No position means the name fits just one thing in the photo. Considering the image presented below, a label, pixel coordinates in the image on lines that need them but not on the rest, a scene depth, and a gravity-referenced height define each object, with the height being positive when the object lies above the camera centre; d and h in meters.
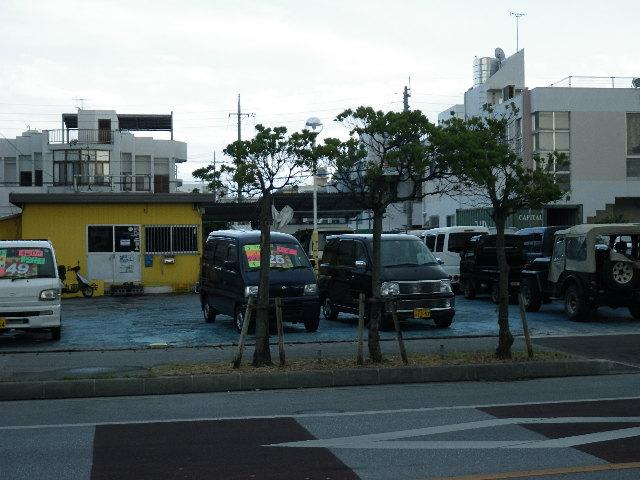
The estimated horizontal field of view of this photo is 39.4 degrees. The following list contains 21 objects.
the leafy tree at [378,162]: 12.64 +1.14
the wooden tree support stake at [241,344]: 12.65 -1.45
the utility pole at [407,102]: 45.87 +7.35
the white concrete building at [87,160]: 57.66 +5.64
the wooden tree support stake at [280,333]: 13.04 -1.33
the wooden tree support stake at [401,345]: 13.13 -1.53
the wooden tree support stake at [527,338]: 13.76 -1.51
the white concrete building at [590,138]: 41.62 +4.77
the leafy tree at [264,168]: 12.81 +1.09
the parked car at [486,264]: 24.08 -0.66
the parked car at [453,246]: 28.14 -0.16
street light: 32.31 +0.27
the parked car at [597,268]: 19.16 -0.63
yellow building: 29.83 +0.38
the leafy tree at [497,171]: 12.79 +1.05
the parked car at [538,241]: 23.84 -0.02
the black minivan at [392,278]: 18.30 -0.77
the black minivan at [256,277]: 18.03 -0.72
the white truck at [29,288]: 16.41 -0.80
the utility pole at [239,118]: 64.44 +9.00
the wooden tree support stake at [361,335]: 13.01 -1.37
